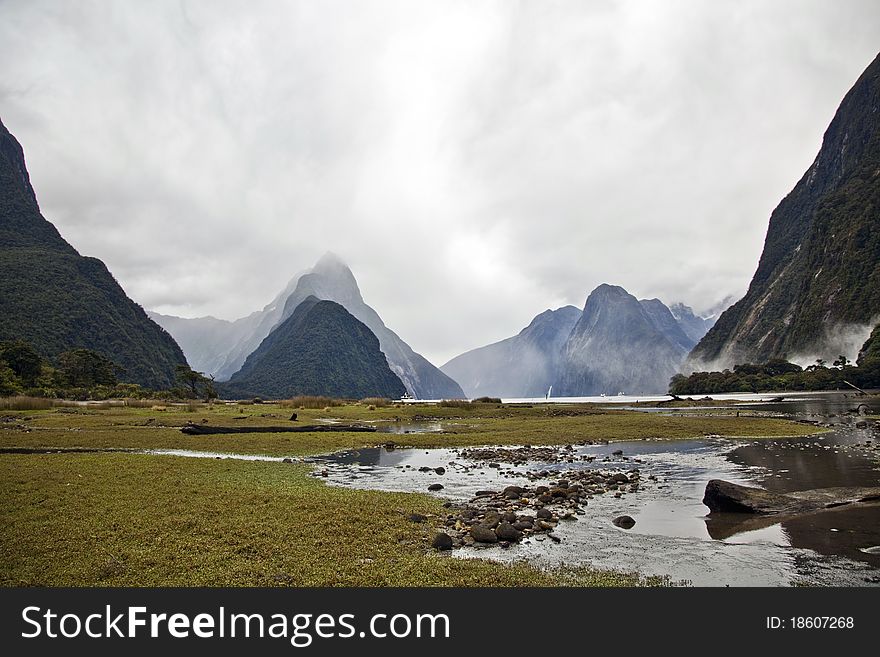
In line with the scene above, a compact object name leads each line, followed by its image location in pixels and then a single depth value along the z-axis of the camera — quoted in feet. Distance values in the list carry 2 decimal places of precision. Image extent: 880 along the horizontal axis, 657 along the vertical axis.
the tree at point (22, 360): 295.89
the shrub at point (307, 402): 330.95
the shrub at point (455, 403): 336.49
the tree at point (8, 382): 267.18
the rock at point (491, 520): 56.35
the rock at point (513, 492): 73.43
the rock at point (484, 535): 51.85
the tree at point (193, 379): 449.48
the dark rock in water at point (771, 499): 61.72
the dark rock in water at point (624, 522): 58.18
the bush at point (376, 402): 377.17
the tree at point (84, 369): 331.08
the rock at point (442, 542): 49.16
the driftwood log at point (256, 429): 153.99
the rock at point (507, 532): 52.34
